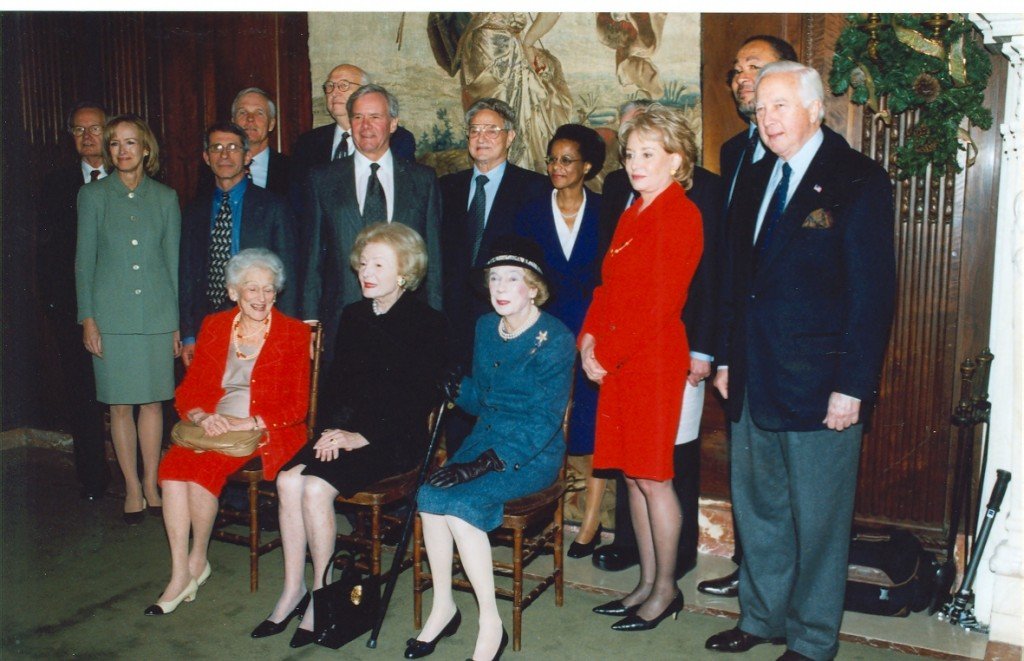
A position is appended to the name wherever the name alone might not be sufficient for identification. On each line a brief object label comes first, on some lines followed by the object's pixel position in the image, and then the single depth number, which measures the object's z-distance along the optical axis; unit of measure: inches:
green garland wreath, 145.0
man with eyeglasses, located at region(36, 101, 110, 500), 207.0
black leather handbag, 136.9
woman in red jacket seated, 152.4
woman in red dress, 133.1
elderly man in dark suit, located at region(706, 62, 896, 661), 118.1
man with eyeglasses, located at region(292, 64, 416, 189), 188.9
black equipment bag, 146.7
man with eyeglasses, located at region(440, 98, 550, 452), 169.0
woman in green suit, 188.4
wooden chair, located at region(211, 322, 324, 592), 152.7
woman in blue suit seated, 132.6
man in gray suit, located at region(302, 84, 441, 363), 168.9
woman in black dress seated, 143.6
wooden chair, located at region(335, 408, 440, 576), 143.8
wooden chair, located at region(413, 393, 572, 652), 136.5
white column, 134.9
